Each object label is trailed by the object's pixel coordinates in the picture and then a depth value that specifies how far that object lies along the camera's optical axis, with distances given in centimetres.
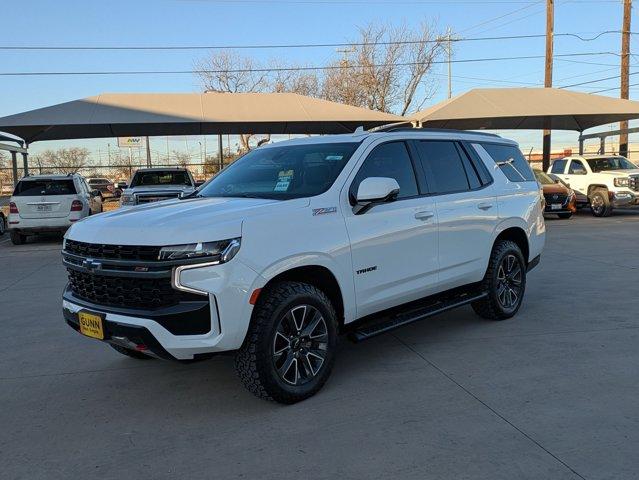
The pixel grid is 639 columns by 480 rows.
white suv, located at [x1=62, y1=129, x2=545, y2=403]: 360
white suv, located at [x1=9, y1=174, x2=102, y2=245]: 1395
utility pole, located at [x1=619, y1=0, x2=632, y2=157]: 2508
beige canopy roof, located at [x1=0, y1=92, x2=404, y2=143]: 1800
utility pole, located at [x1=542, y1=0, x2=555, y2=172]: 2547
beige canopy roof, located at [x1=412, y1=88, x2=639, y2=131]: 1959
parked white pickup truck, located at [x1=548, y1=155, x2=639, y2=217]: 1778
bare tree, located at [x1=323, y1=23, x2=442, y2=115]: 3962
